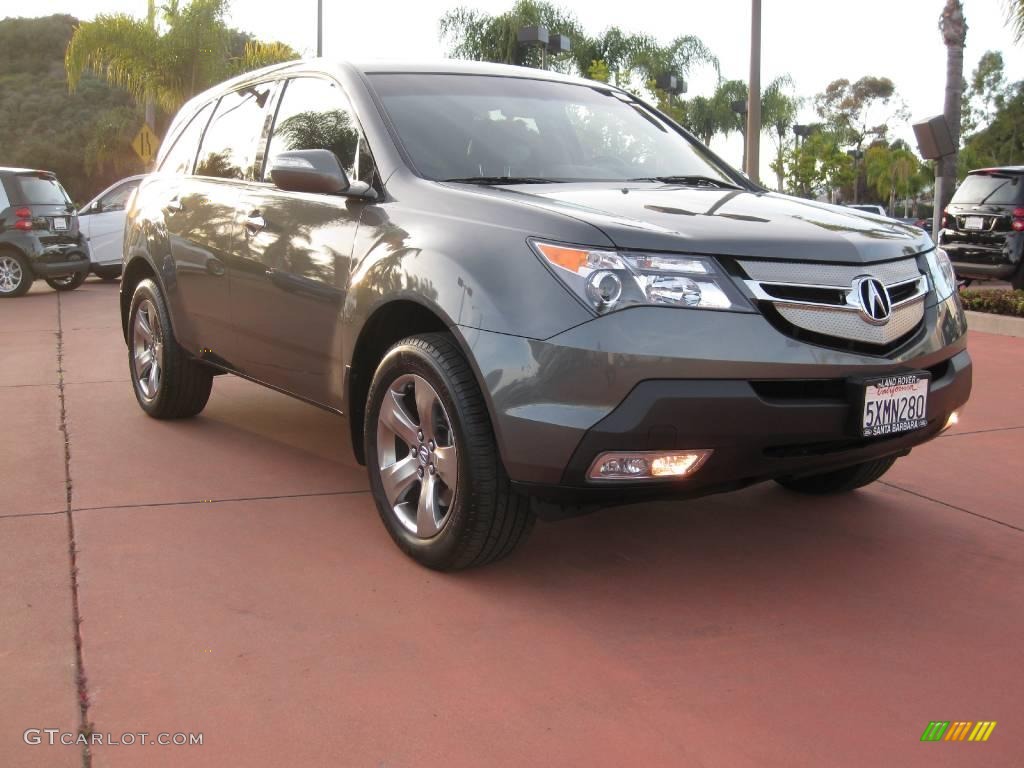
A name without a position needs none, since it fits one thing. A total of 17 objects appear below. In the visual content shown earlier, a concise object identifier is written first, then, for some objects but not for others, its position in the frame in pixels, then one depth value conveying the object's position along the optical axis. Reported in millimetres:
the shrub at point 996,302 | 10781
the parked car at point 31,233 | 14969
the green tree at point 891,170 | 89312
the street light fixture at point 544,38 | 23594
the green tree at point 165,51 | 26781
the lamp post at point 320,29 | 24578
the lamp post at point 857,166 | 76950
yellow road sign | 25016
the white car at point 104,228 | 17016
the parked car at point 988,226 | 13633
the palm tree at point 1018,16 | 15148
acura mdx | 3180
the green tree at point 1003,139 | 71750
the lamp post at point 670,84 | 29000
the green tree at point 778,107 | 56781
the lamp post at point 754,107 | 14602
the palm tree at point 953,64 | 17205
